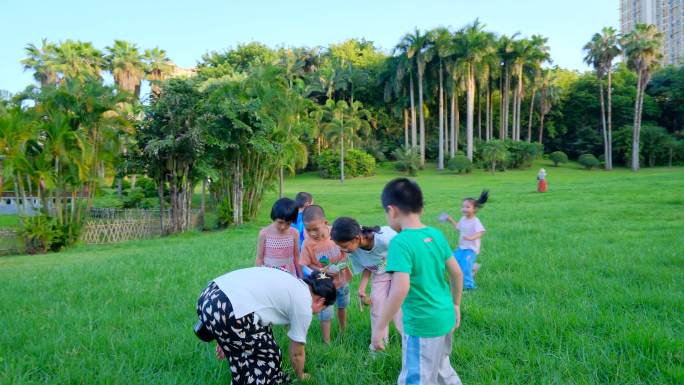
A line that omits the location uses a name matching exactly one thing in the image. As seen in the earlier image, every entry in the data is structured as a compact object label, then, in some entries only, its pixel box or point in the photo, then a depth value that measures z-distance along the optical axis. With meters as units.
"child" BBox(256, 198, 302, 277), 4.64
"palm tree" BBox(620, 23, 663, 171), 42.56
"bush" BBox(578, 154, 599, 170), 46.62
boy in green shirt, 2.86
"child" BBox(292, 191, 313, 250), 5.92
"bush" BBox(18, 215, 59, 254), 15.23
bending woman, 3.04
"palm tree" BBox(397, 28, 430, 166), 45.78
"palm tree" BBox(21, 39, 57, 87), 40.12
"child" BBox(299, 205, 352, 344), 4.24
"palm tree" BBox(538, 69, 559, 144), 53.84
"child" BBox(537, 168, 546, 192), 22.36
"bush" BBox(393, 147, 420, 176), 45.38
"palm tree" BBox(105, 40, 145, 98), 42.44
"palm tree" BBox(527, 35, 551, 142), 48.03
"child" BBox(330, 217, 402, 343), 3.93
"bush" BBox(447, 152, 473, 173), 43.78
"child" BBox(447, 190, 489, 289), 6.39
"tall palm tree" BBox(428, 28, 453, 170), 44.97
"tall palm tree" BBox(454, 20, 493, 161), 44.59
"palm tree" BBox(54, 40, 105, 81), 39.50
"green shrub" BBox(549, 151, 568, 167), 49.09
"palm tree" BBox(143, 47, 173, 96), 43.94
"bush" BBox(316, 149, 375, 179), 45.50
